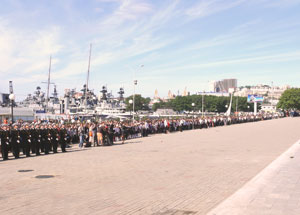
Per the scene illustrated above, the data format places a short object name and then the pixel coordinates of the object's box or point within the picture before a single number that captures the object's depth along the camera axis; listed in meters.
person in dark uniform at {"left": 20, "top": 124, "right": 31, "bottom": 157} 17.05
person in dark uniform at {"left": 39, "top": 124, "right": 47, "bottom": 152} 18.17
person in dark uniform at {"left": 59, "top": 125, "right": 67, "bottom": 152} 19.38
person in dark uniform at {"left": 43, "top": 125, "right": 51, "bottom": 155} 18.34
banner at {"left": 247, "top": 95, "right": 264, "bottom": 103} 110.21
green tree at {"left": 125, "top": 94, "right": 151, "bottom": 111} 187.23
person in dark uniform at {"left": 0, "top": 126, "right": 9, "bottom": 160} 15.94
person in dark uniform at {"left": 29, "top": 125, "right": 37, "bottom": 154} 17.52
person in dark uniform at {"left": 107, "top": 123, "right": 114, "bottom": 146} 23.94
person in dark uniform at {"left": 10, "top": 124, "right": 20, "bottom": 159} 16.47
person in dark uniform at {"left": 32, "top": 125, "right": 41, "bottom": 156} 17.71
